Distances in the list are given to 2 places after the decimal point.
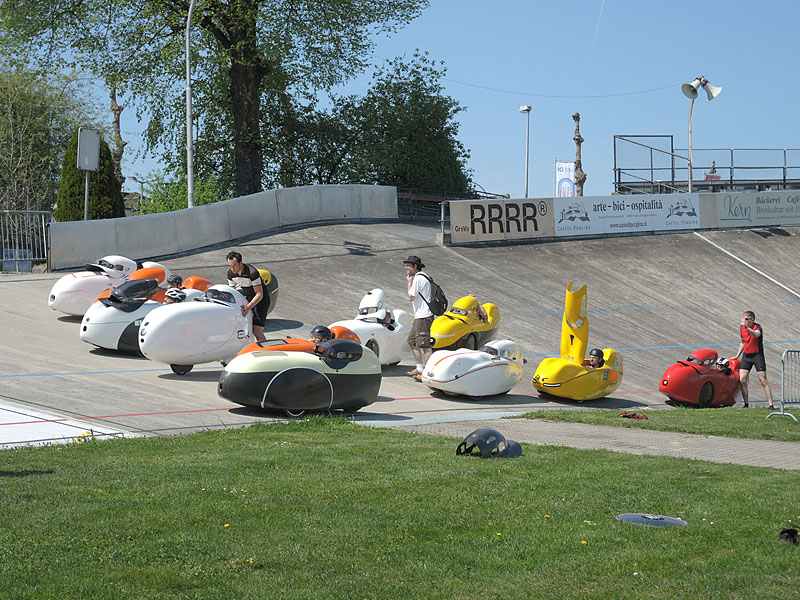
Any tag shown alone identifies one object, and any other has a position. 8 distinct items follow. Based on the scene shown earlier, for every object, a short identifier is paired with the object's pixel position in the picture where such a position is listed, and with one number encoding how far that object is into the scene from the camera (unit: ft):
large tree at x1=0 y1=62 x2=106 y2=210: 158.61
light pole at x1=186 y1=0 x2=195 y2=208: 99.08
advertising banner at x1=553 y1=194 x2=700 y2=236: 111.34
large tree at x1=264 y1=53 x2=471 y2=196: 157.69
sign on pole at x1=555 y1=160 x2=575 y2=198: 198.96
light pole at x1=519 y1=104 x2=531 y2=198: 188.33
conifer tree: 90.12
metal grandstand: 145.38
